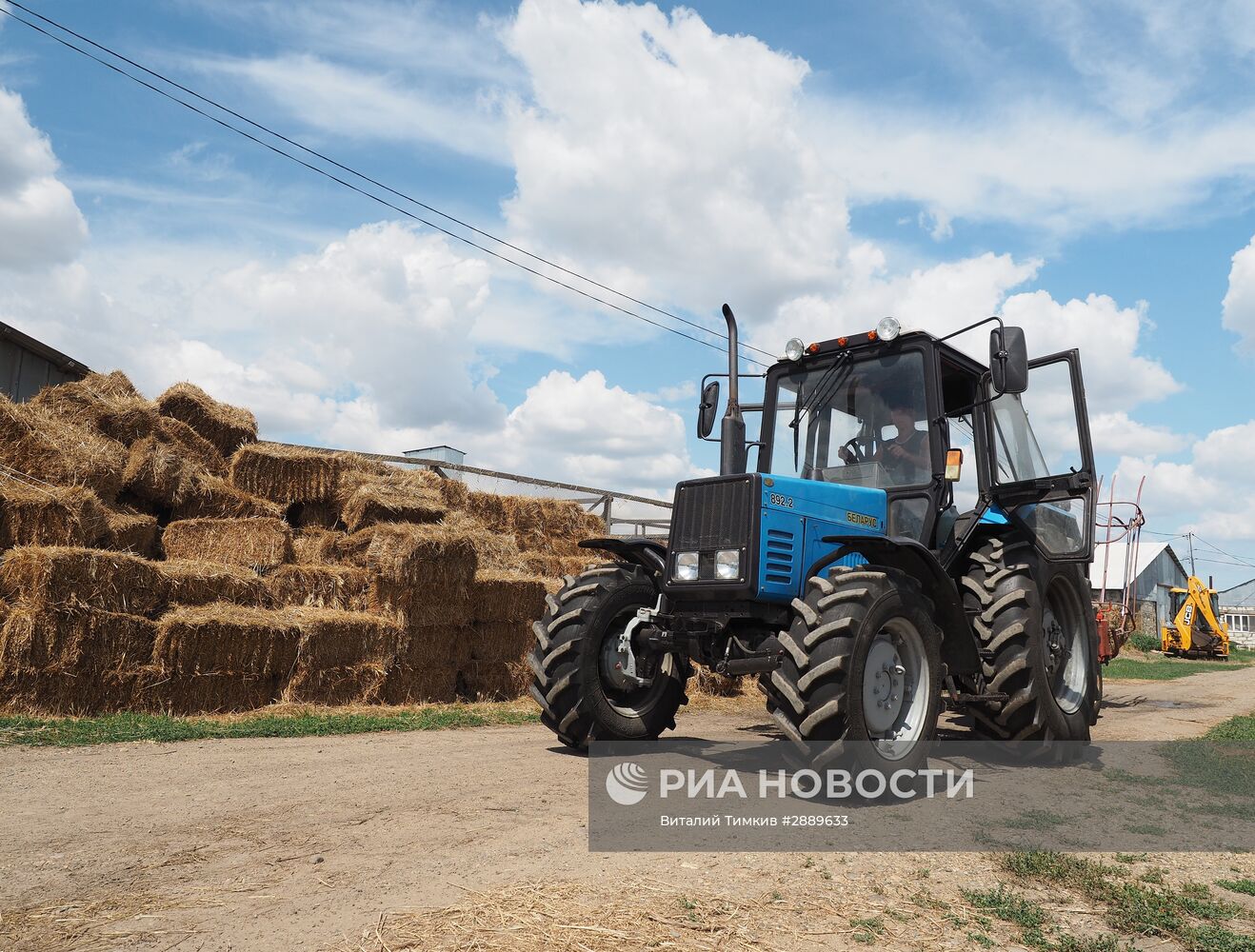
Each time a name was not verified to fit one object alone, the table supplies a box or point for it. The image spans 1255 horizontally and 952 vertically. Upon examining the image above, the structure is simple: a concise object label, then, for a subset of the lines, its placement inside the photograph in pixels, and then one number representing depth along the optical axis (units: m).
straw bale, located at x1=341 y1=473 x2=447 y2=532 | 11.47
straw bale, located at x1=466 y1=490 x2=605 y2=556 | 13.99
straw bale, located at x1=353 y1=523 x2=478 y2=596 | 10.68
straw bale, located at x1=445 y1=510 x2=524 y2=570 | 12.04
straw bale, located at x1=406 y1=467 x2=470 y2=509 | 12.81
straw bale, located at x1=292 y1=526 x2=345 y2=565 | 11.21
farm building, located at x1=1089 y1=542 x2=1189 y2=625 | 51.66
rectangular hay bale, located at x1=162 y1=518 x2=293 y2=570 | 10.80
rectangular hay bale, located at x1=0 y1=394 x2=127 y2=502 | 10.12
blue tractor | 5.90
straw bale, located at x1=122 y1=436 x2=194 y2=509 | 10.94
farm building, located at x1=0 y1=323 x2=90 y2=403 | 13.46
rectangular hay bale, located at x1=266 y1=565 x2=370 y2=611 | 10.51
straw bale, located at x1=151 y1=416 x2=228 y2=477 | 11.70
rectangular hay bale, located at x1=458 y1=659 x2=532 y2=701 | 11.30
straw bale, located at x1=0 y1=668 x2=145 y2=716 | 8.20
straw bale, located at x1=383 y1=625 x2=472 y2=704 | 10.48
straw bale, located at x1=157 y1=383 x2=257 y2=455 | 12.32
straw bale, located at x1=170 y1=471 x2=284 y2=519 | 11.29
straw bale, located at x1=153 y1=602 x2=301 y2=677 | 9.02
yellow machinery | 32.62
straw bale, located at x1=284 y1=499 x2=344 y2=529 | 12.03
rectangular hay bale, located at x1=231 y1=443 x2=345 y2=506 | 11.77
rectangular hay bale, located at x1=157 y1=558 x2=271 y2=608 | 9.59
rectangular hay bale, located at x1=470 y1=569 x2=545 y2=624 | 11.32
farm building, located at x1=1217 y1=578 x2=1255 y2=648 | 58.16
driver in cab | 7.16
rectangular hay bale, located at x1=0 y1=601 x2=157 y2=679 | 8.24
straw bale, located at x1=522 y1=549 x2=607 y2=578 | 12.84
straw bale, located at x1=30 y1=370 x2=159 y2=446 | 11.38
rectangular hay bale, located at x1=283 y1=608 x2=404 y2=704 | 9.77
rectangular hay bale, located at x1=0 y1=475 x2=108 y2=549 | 9.17
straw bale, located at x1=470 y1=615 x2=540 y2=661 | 11.33
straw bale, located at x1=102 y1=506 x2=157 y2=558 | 10.05
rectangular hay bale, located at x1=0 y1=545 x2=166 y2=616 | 8.51
